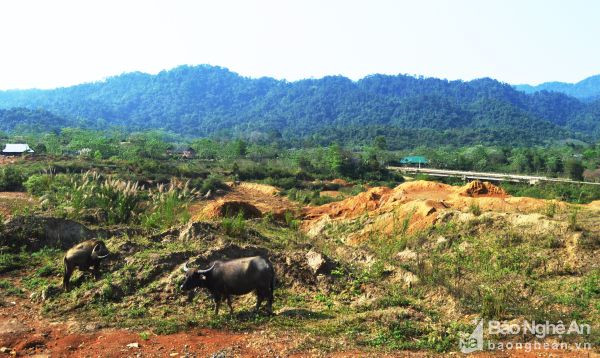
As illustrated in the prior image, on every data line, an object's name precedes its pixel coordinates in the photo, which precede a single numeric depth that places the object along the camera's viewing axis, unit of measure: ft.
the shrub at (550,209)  56.26
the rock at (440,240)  56.75
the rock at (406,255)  53.72
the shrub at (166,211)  53.88
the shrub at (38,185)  74.13
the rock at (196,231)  46.21
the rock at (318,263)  39.69
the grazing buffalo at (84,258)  37.17
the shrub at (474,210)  60.93
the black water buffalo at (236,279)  32.12
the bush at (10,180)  119.65
